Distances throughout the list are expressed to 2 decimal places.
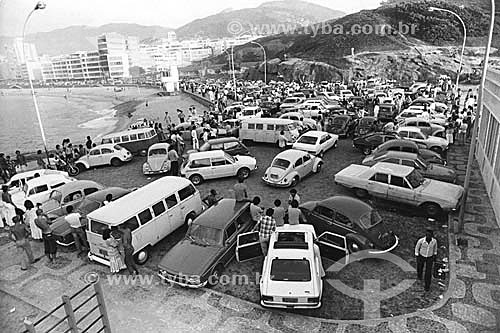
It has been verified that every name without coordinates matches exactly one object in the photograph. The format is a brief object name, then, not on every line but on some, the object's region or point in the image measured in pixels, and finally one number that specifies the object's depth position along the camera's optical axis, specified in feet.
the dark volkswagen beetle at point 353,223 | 32.27
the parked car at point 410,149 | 53.47
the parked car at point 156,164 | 58.65
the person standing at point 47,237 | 34.40
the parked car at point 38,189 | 46.09
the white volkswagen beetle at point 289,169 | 49.34
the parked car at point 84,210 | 36.78
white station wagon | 53.06
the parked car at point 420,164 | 46.09
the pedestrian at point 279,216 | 34.58
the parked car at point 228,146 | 61.00
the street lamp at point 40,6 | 58.82
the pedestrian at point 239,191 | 39.27
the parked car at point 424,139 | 60.34
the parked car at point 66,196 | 41.79
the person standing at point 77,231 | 35.81
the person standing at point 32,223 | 38.88
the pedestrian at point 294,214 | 33.60
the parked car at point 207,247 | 29.45
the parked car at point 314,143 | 59.62
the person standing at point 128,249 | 31.07
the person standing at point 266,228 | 31.37
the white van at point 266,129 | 68.44
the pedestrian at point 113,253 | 31.12
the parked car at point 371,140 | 61.53
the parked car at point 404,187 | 39.34
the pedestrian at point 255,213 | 35.86
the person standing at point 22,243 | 33.32
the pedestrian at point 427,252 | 27.76
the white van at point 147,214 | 32.89
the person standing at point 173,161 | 56.39
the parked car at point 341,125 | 74.54
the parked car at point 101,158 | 63.98
